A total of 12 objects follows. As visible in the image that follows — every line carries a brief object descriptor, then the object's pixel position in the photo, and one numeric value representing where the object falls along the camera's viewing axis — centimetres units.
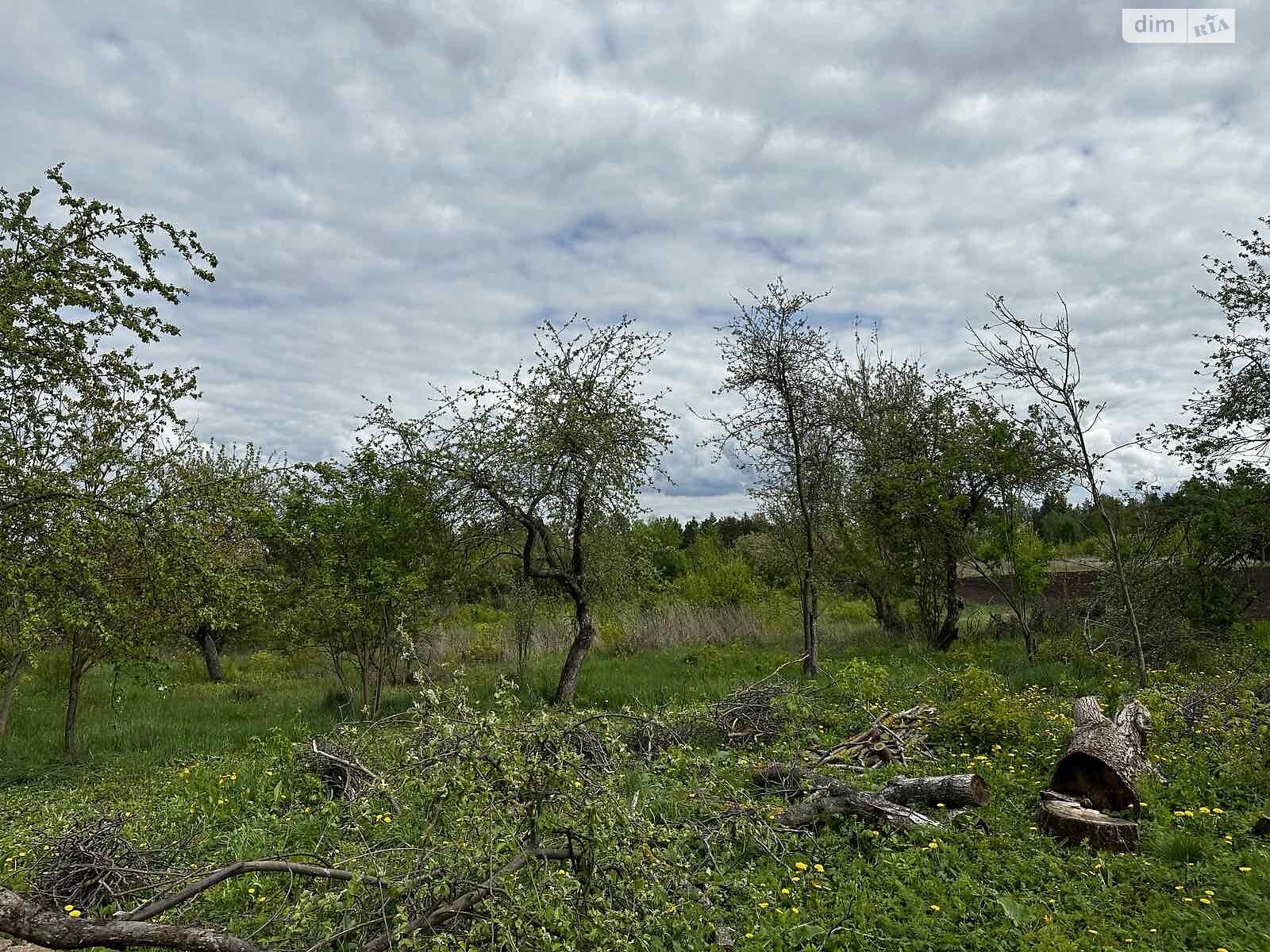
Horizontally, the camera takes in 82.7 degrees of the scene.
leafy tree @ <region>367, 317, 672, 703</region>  1018
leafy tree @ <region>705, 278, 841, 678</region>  1176
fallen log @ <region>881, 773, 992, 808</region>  475
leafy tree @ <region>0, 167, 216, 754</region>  605
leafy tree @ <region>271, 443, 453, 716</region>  1009
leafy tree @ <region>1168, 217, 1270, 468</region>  1123
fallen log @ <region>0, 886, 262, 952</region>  284
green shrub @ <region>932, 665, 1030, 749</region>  636
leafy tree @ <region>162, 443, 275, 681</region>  682
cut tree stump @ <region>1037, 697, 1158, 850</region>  421
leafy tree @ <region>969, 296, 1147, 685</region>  871
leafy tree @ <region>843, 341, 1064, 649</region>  1122
